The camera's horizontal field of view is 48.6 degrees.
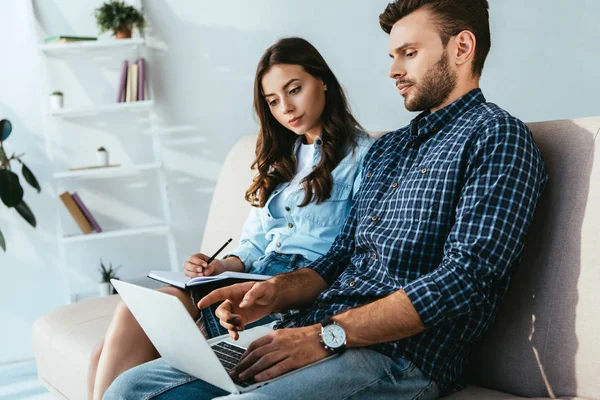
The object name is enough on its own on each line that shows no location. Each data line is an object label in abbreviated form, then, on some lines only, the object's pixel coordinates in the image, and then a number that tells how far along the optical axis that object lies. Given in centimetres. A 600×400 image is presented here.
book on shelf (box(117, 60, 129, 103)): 322
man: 115
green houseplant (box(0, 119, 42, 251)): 297
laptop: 104
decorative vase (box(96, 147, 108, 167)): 318
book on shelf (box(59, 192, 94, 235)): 317
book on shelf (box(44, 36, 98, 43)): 306
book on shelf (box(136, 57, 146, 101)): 321
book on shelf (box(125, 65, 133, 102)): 321
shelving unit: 315
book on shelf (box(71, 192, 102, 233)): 321
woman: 178
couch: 121
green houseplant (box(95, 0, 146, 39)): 312
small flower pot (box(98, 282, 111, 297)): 321
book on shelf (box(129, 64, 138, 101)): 321
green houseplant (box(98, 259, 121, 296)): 319
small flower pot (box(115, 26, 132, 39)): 315
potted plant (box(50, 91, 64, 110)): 315
